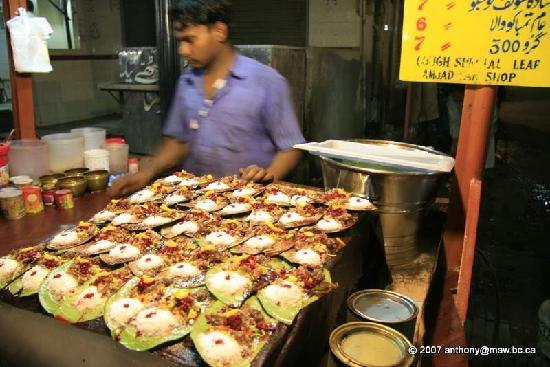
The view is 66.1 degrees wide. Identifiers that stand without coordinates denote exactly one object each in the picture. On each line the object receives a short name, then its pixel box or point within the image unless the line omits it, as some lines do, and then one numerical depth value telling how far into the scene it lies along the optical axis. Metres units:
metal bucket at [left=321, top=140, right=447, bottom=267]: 2.44
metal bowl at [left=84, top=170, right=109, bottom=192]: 3.28
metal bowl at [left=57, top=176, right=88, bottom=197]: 3.11
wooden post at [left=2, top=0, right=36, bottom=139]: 4.11
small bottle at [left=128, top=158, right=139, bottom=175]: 3.80
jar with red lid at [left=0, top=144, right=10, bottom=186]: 3.11
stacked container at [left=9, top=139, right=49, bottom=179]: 3.31
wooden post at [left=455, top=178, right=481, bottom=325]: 2.41
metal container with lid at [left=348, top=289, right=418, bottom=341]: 1.76
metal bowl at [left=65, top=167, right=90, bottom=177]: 3.32
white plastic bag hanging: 3.91
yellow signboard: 2.31
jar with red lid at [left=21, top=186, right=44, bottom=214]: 2.82
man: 3.08
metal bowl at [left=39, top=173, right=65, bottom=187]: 3.14
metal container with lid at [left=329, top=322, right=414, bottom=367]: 1.45
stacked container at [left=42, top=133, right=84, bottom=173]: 3.46
